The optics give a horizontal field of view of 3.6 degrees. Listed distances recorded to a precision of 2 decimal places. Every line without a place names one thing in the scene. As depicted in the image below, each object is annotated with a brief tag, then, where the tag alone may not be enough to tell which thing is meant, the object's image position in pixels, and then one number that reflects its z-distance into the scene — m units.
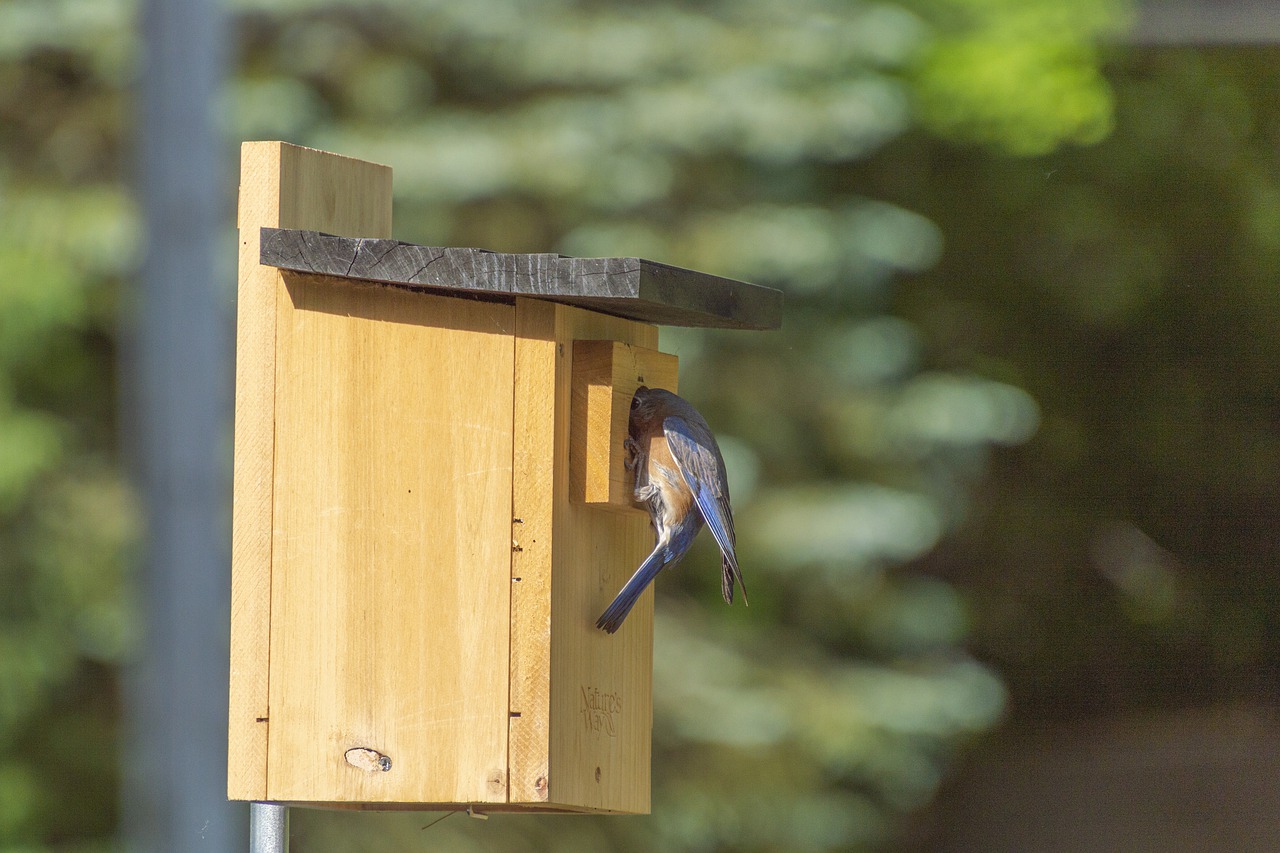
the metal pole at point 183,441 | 10.90
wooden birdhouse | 9.07
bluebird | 9.12
